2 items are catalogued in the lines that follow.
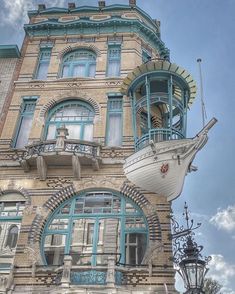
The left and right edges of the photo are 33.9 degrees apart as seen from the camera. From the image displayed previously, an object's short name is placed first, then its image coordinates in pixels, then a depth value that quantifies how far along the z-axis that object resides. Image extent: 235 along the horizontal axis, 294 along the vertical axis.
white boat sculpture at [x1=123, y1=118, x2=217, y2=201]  13.29
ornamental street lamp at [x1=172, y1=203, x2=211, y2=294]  8.83
